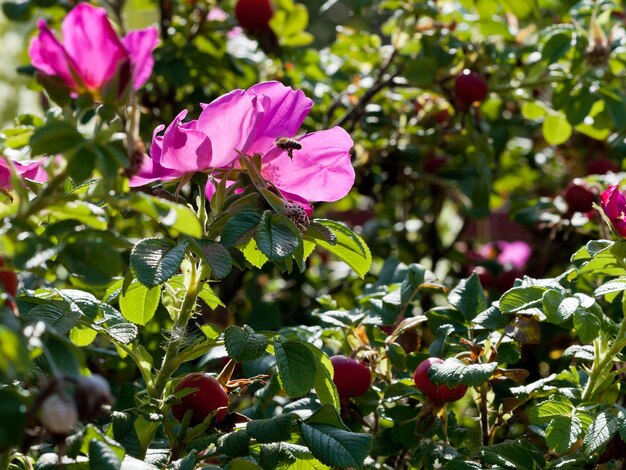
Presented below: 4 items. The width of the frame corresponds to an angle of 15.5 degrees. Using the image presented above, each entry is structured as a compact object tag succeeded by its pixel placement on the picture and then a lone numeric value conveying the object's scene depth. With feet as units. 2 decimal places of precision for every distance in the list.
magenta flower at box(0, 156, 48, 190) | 2.77
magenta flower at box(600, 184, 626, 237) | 2.92
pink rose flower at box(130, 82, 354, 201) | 2.75
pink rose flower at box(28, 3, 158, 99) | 2.56
